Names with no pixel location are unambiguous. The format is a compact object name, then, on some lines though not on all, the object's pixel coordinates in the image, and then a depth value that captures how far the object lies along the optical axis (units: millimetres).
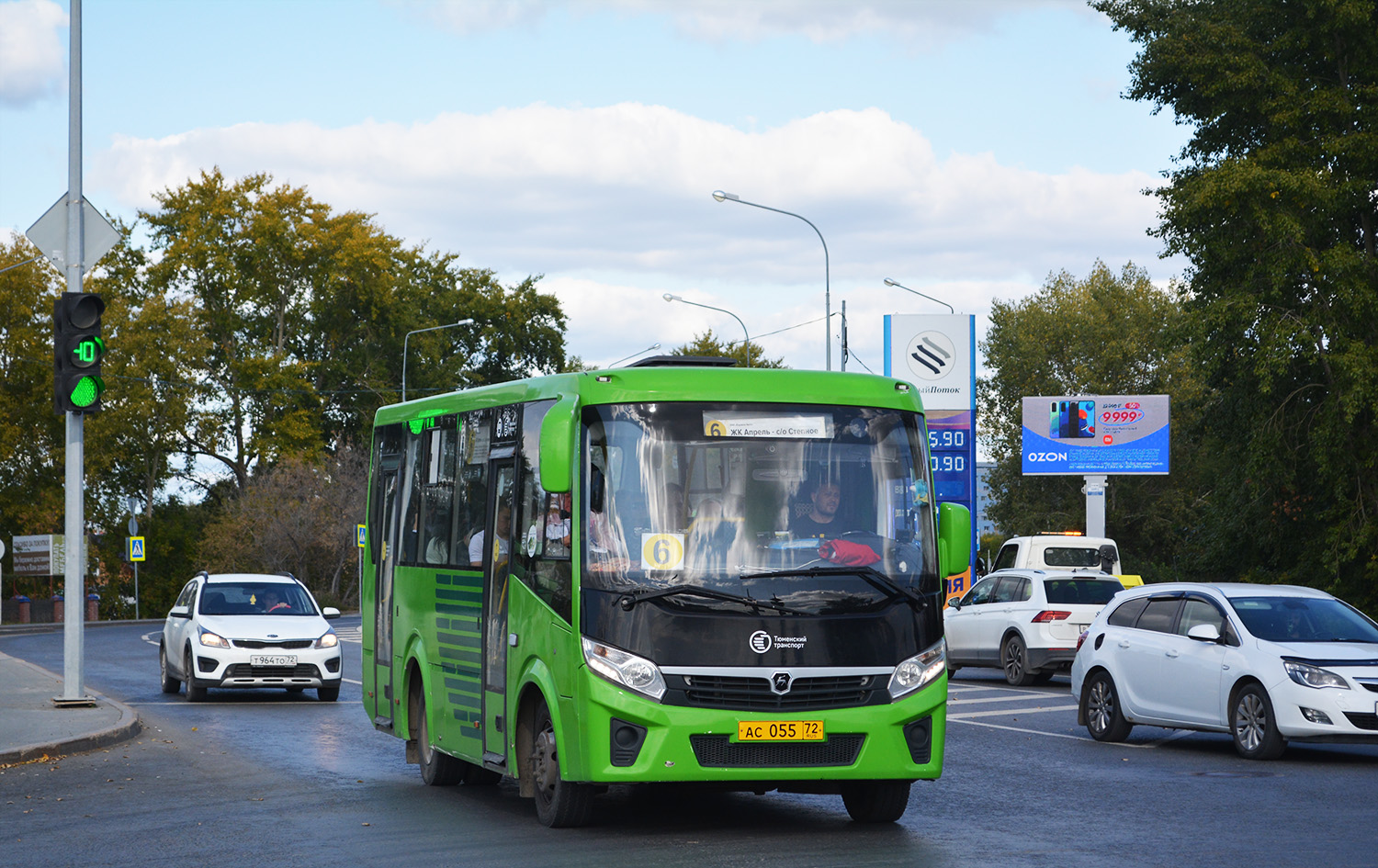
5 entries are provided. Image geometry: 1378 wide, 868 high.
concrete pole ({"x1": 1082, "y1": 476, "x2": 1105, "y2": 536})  42875
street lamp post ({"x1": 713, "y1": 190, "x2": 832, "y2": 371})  45438
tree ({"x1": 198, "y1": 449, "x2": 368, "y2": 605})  65938
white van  29562
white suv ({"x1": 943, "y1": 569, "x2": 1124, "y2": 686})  25000
